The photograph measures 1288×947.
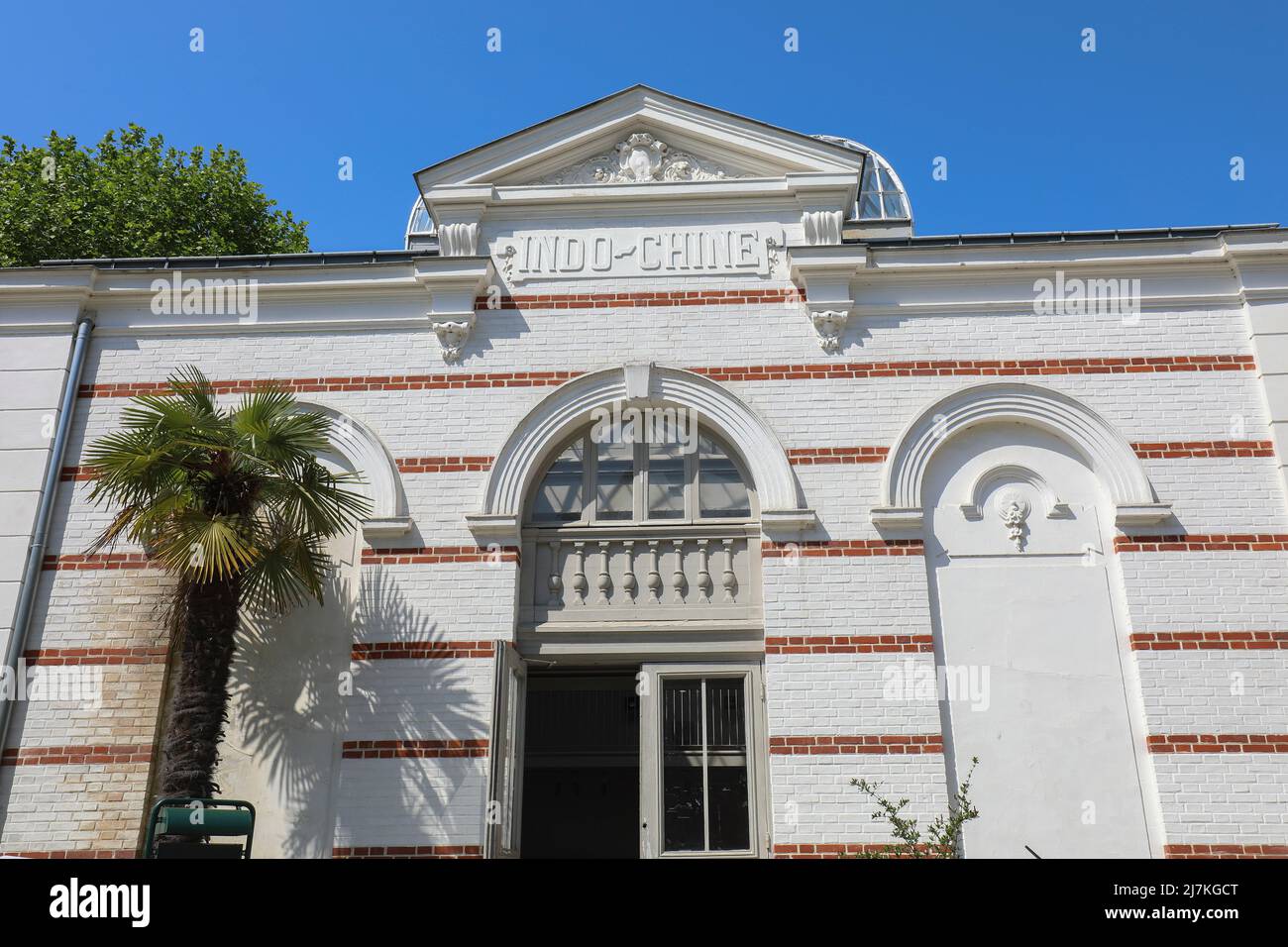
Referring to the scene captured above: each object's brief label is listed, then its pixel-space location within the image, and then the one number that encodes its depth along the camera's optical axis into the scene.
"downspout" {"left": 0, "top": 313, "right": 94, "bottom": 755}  9.49
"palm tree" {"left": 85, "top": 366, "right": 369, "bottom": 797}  8.31
